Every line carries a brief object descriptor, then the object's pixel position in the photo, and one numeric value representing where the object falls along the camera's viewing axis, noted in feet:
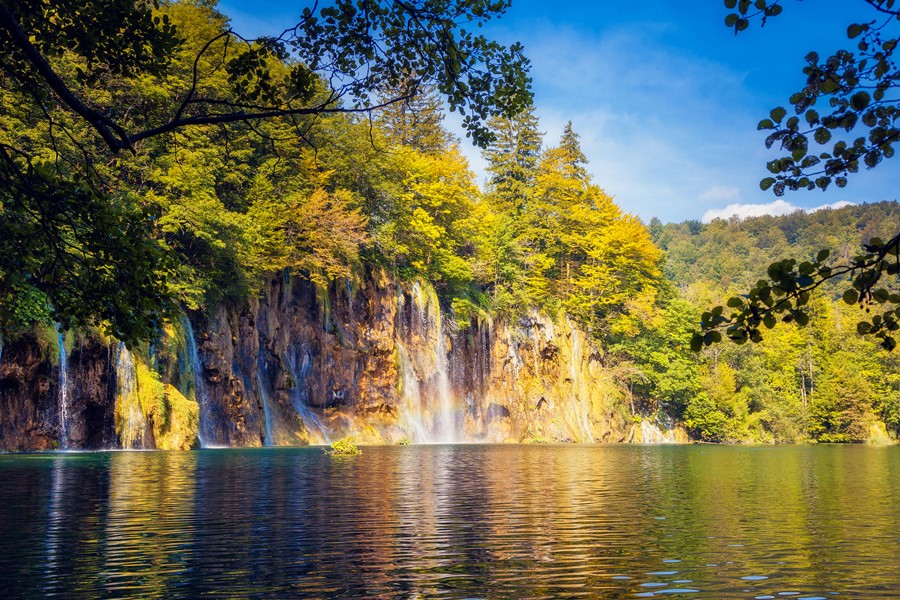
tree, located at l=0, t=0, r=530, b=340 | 26.43
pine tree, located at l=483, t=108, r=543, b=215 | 239.54
